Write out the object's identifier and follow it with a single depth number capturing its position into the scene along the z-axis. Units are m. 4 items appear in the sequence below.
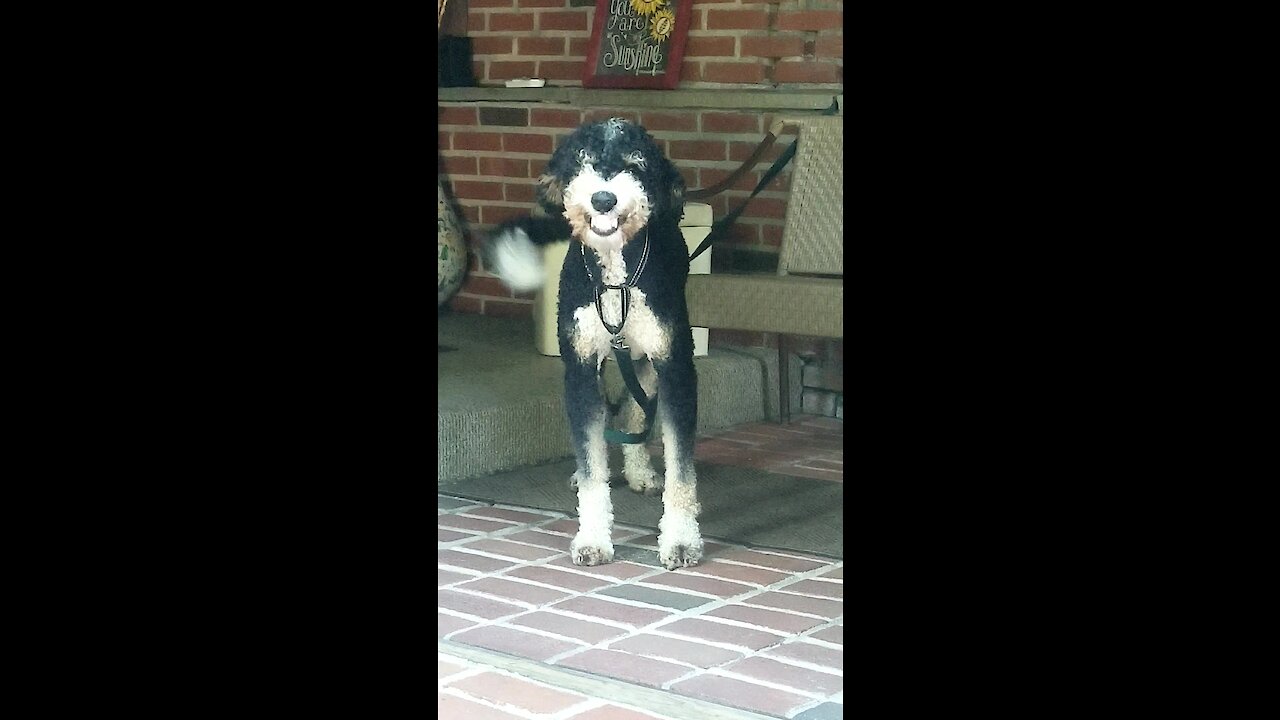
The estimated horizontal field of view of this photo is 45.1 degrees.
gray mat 3.92
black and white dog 3.39
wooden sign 5.57
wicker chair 4.38
